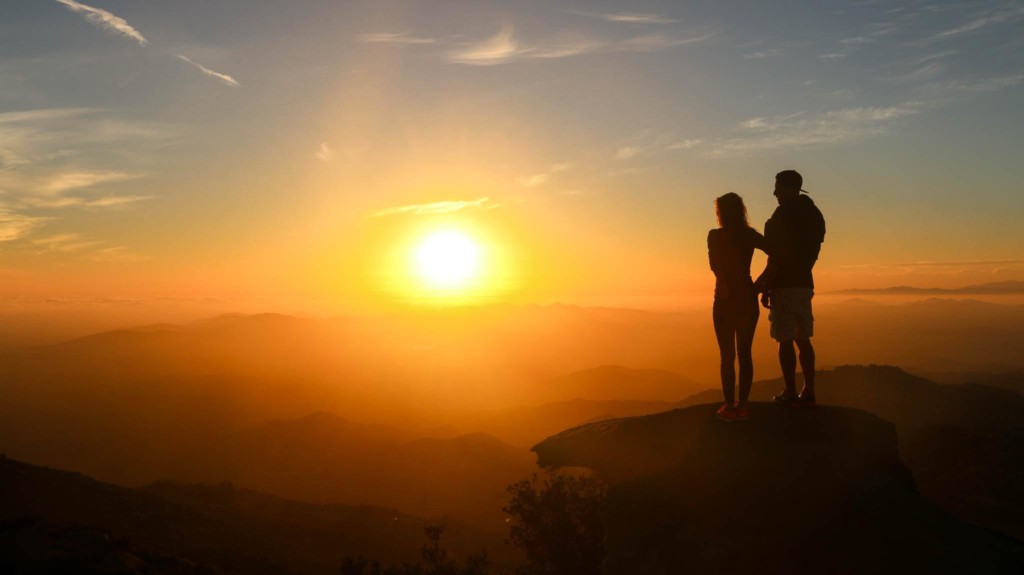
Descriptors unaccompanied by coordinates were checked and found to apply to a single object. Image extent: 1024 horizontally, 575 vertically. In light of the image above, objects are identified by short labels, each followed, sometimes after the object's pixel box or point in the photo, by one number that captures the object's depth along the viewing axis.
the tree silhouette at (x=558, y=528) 15.78
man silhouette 8.91
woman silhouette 9.02
